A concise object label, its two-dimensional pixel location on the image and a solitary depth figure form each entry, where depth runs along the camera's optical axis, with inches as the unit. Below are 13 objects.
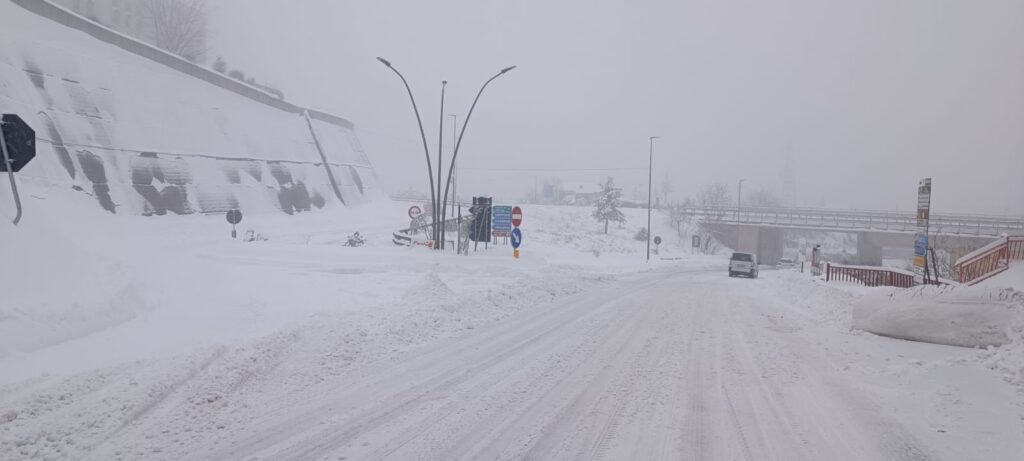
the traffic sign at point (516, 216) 1004.7
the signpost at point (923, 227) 625.9
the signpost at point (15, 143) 412.9
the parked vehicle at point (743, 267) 1443.2
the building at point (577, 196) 5383.9
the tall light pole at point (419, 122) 1052.5
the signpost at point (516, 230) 997.2
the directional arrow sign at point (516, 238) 995.6
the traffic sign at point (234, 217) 1197.7
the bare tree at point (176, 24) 2527.1
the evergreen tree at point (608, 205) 2832.2
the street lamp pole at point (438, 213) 1165.8
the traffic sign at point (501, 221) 1178.6
